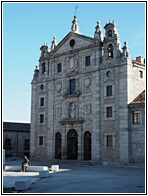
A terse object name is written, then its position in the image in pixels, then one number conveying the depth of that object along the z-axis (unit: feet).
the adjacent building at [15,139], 168.35
